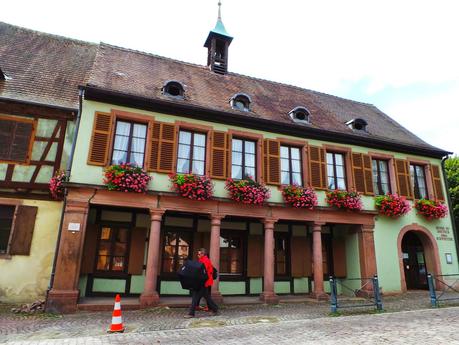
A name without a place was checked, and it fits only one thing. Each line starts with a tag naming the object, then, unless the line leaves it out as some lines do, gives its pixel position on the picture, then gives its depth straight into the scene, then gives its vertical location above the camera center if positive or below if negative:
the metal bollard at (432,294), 9.73 -0.68
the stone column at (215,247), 10.13 +0.50
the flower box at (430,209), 13.64 +2.40
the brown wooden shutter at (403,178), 13.85 +3.67
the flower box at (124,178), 9.64 +2.30
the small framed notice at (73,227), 9.28 +0.88
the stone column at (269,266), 10.77 -0.02
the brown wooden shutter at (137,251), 10.86 +0.33
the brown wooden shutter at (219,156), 11.27 +3.55
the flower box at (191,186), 10.24 +2.27
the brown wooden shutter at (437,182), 14.47 +3.69
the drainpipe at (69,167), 9.12 +2.63
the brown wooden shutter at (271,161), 11.95 +3.64
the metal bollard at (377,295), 9.13 -0.71
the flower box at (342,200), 12.22 +2.35
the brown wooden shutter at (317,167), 12.55 +3.62
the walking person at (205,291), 8.44 -0.70
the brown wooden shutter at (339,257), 13.16 +0.39
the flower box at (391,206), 12.99 +2.36
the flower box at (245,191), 10.91 +2.30
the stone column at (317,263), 11.49 +0.12
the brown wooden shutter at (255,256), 12.21 +0.32
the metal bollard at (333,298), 8.83 -0.78
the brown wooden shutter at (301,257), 12.84 +0.34
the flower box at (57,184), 9.73 +2.09
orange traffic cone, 6.72 -1.17
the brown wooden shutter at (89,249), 10.43 +0.34
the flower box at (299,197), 11.58 +2.31
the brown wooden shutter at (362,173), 13.24 +3.67
